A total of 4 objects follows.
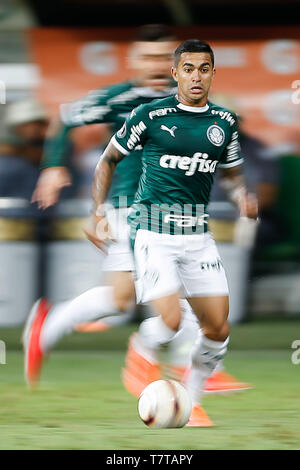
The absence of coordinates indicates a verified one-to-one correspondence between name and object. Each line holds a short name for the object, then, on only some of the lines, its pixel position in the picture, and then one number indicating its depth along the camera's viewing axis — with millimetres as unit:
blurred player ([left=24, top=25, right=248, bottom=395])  11984
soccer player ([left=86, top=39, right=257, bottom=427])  10148
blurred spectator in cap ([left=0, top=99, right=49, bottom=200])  18547
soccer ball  9617
